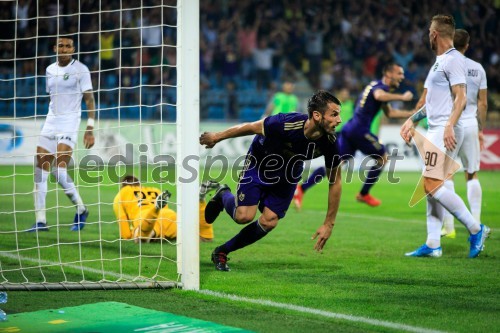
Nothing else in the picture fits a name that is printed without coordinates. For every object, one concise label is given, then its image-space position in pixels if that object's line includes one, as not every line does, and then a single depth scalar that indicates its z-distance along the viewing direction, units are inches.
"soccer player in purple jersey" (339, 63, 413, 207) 939.5
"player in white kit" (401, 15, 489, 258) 624.1
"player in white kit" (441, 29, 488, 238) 714.8
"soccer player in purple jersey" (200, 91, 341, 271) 509.0
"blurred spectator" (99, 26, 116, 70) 1619.1
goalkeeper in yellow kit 690.2
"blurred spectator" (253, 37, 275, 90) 2055.9
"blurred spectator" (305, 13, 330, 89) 2127.2
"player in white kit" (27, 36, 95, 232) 772.0
